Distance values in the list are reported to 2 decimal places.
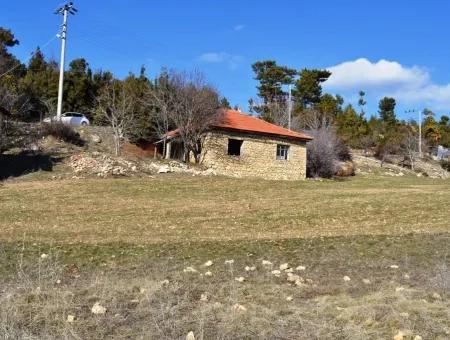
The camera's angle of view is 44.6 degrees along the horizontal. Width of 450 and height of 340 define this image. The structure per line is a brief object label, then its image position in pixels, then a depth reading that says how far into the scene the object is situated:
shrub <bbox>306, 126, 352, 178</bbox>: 43.00
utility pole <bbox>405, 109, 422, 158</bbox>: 67.50
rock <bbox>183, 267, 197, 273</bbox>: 8.13
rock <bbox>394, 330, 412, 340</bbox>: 4.89
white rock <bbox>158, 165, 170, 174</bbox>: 30.98
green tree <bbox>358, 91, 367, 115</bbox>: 82.81
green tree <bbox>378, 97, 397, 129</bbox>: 89.88
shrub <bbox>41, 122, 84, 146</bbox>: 36.41
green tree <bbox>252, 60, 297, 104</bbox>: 71.38
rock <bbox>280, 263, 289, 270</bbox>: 8.44
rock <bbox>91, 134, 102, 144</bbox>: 39.73
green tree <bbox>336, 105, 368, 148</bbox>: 66.06
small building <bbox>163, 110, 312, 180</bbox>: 35.94
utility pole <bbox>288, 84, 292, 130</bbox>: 54.11
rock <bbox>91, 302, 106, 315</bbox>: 5.61
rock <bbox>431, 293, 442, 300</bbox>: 6.34
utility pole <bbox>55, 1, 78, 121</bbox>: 42.56
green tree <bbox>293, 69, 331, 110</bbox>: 73.00
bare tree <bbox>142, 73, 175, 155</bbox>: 37.78
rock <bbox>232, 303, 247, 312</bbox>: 5.67
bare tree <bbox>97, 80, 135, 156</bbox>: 37.12
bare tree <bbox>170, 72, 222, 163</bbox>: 35.75
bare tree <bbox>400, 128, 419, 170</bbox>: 62.22
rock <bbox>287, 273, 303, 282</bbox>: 7.51
